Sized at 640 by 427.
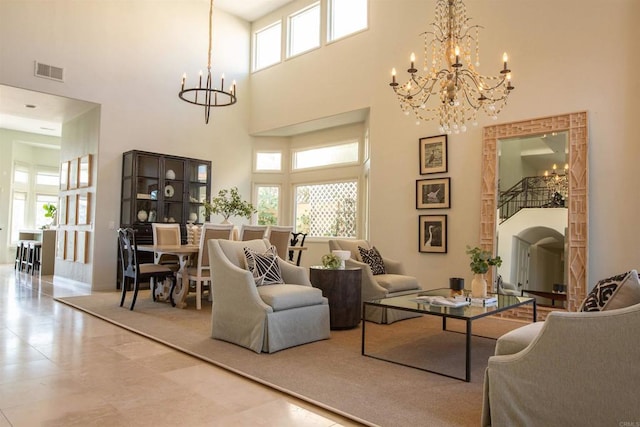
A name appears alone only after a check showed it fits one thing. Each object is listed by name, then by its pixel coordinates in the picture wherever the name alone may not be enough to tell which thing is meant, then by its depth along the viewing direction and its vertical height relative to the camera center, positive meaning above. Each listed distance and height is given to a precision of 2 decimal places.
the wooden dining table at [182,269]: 5.32 -0.57
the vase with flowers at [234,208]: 6.22 +0.29
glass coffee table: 2.96 -0.60
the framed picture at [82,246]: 7.19 -0.38
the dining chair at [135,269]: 5.20 -0.56
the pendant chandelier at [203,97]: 8.00 +2.53
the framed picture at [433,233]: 5.88 -0.02
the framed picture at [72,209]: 7.66 +0.27
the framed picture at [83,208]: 7.25 +0.28
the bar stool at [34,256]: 8.84 -0.70
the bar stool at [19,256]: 9.43 -0.77
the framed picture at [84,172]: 7.24 +0.91
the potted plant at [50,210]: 11.53 +0.35
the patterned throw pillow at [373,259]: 5.13 -0.36
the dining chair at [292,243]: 7.25 -0.25
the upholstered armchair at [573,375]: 1.82 -0.64
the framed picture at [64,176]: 8.07 +0.92
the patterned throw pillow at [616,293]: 2.14 -0.30
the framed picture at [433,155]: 5.91 +1.09
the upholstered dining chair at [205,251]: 5.37 -0.32
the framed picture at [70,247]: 7.59 -0.43
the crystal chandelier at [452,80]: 3.94 +1.79
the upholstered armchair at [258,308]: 3.54 -0.70
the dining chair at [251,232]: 5.70 -0.06
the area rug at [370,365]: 2.45 -1.03
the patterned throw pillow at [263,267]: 3.96 -0.38
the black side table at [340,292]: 4.35 -0.65
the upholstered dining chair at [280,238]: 5.91 -0.14
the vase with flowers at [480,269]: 3.76 -0.32
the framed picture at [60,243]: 7.96 -0.38
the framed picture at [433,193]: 5.86 +0.54
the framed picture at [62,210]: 8.00 +0.25
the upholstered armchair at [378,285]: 4.69 -0.62
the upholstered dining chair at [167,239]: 6.16 -0.20
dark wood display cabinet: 7.07 +0.62
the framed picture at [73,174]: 7.71 +0.92
